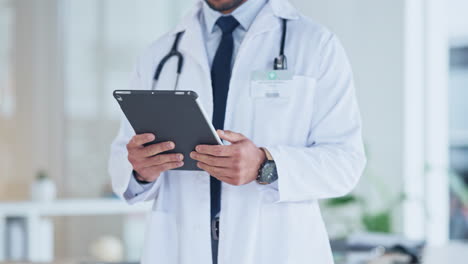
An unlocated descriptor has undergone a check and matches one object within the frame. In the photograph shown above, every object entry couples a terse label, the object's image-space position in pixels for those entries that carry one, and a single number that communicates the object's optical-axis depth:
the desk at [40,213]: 5.18
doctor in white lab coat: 2.26
